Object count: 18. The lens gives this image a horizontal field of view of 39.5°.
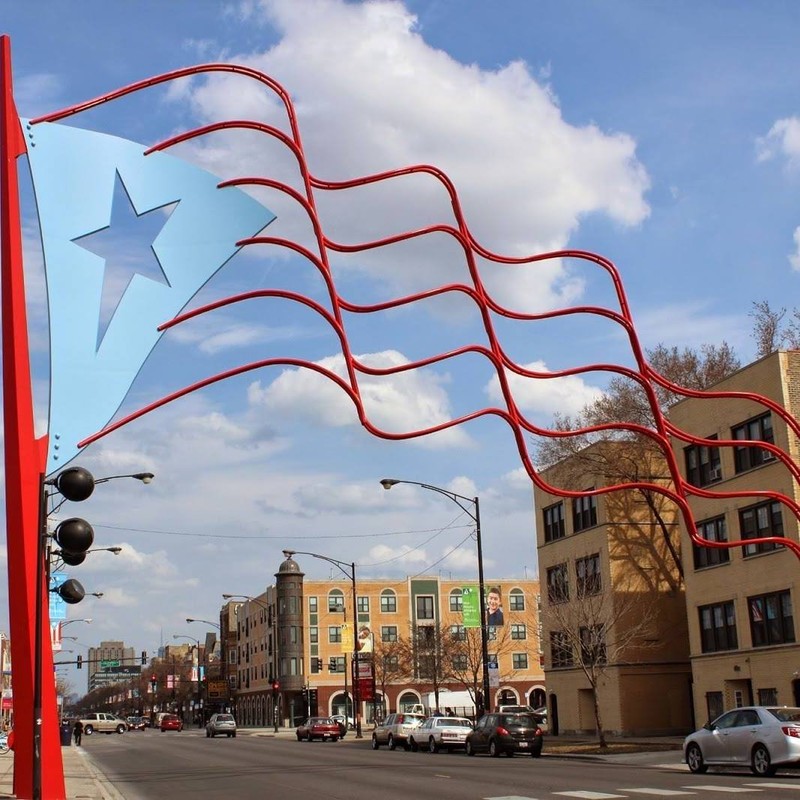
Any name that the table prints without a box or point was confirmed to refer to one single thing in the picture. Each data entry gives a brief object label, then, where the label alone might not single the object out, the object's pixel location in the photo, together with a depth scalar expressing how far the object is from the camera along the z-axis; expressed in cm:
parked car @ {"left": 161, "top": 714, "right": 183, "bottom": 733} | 10769
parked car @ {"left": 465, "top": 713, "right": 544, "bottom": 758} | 3694
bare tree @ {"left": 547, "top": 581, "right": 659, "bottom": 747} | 4531
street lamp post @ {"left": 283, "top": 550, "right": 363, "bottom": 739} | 6248
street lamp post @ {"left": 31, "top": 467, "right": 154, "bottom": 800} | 1366
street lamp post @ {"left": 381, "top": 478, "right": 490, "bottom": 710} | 4234
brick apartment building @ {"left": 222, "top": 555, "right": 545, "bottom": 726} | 10150
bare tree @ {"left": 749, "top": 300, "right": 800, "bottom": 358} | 5509
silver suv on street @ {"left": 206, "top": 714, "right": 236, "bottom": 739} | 7569
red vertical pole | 1545
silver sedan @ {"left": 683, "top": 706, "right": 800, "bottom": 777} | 2338
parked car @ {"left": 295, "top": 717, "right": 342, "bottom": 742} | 6066
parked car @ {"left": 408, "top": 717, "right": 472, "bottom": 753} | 4219
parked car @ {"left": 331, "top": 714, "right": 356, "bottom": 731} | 6426
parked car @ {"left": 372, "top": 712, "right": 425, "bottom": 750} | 4631
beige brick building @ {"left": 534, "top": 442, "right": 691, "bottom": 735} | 4981
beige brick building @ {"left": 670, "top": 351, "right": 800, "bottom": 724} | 3884
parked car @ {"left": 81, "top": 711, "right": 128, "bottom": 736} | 10025
